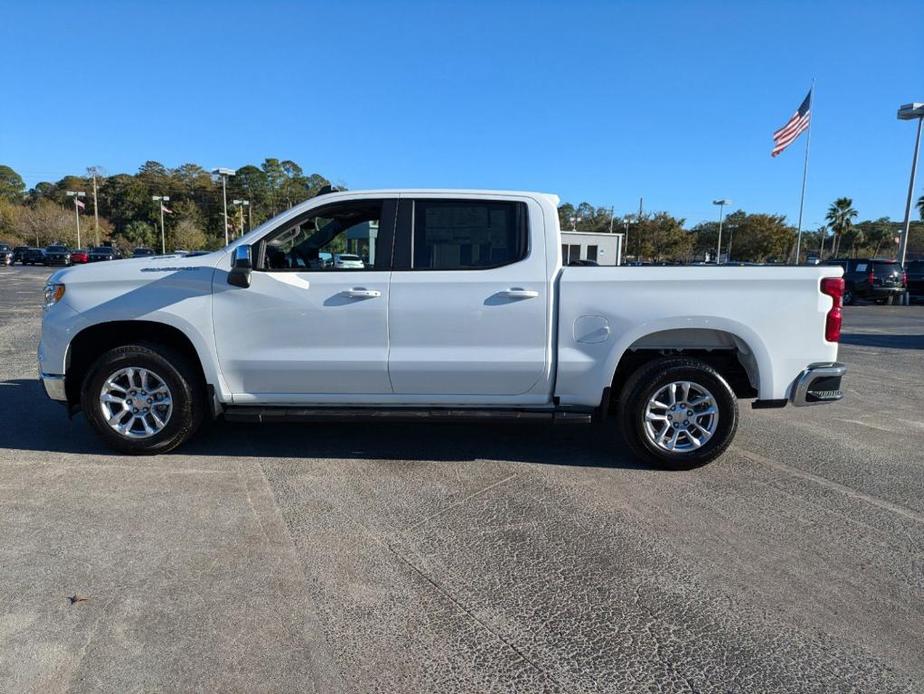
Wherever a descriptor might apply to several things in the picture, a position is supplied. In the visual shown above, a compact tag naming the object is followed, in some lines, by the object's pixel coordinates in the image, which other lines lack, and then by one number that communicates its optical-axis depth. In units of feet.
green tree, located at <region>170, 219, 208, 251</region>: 248.73
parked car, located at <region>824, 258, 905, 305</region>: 75.46
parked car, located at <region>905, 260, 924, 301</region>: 82.33
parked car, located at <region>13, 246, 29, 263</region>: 159.49
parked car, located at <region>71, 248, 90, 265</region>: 144.71
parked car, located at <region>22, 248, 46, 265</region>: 155.74
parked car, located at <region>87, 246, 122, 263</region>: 145.59
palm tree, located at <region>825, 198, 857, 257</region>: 239.30
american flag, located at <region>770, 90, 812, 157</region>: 86.89
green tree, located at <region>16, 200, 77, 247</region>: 225.35
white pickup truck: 14.67
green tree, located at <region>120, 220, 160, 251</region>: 251.80
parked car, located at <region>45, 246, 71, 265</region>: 153.07
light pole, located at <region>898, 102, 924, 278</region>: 85.30
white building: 66.49
